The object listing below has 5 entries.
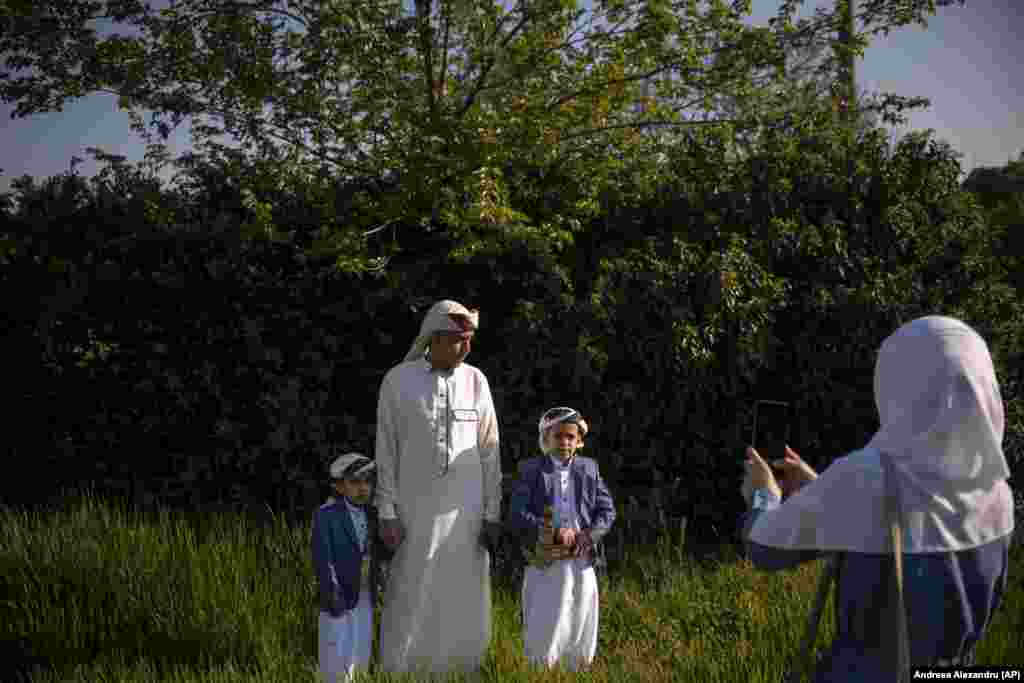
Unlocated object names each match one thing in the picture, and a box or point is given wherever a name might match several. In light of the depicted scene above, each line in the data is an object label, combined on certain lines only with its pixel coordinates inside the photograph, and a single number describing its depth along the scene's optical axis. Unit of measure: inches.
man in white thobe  188.1
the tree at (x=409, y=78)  290.0
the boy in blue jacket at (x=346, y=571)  172.7
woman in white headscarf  103.7
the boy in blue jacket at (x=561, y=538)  188.9
